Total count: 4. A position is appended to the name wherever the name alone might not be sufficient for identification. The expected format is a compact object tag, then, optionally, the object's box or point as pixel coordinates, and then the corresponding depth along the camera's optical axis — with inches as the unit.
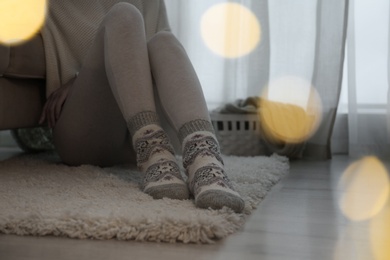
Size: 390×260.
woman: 47.2
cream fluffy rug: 37.7
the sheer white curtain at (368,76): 88.4
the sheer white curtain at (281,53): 87.0
